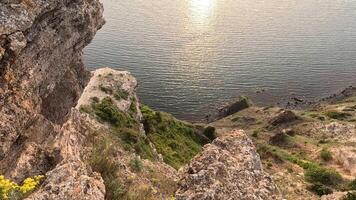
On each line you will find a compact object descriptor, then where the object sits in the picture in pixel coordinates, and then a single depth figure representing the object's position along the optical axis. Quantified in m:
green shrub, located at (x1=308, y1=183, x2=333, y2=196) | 48.75
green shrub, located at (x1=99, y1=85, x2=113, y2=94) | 75.06
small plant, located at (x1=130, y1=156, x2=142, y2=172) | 33.66
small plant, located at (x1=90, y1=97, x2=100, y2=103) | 68.58
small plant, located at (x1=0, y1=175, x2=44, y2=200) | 13.21
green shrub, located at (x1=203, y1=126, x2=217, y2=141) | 83.69
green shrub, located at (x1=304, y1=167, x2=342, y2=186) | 54.06
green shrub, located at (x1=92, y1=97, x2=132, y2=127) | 62.91
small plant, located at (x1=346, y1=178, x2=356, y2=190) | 51.56
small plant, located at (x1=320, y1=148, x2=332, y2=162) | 65.38
